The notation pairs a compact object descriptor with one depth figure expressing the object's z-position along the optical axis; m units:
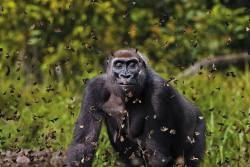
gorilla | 12.43
